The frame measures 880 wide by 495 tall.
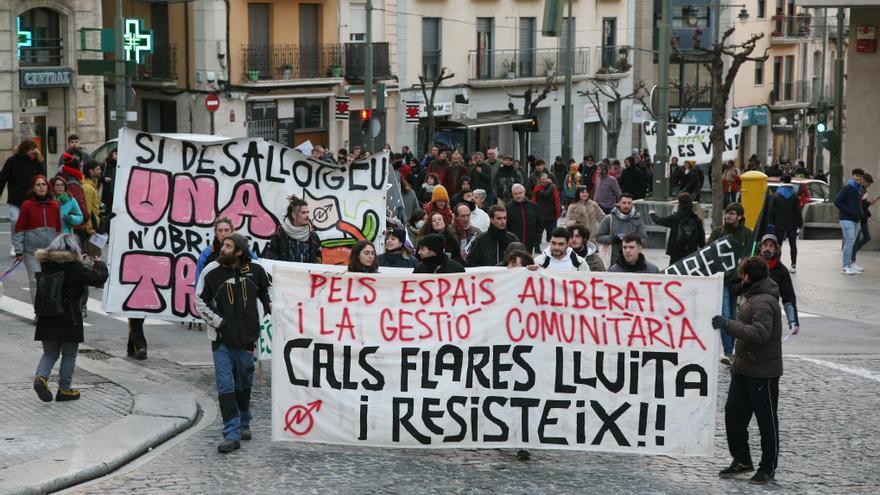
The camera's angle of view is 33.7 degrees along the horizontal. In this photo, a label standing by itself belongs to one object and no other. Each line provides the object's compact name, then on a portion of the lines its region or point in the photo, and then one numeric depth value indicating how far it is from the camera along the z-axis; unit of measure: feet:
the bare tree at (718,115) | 89.04
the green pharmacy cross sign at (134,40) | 113.60
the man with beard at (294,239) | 42.47
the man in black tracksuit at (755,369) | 31.12
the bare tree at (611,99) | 178.50
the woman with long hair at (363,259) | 34.96
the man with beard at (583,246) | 41.91
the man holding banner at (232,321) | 33.60
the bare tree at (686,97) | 182.18
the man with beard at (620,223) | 51.11
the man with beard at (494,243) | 46.34
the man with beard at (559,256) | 38.32
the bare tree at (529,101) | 158.10
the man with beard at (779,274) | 40.88
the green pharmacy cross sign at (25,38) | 115.14
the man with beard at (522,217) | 58.29
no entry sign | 124.16
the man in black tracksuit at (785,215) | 69.15
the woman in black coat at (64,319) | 37.29
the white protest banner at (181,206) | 44.65
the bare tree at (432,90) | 146.30
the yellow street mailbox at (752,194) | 88.02
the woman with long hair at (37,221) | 49.19
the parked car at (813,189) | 111.04
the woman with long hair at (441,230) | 45.75
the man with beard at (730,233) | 46.15
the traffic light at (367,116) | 133.80
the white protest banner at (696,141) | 117.60
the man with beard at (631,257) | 38.52
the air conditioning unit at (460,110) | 157.89
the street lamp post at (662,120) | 86.74
